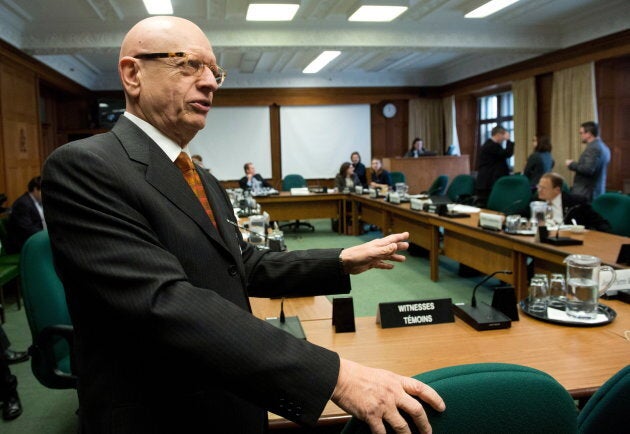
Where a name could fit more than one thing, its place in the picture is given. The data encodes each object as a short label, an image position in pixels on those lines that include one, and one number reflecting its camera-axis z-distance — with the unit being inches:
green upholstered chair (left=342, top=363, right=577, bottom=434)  27.8
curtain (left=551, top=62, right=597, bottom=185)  301.4
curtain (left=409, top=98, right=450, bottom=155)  481.1
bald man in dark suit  30.3
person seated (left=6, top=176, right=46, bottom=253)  192.7
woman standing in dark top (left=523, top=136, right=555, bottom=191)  271.9
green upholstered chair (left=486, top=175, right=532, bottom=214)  210.2
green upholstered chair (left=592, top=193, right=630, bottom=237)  162.6
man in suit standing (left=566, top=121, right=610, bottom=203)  239.1
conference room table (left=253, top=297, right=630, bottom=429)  56.0
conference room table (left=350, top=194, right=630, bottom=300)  128.0
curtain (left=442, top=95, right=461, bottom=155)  464.4
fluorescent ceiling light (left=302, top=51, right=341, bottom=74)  358.3
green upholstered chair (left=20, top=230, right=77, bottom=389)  80.7
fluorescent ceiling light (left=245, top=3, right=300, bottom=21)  238.1
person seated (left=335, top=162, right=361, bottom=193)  351.9
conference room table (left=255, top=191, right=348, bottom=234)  327.6
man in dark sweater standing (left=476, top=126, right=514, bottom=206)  278.4
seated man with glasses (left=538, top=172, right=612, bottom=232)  160.4
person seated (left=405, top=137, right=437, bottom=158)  412.5
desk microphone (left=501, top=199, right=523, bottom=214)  210.0
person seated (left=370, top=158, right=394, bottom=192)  351.6
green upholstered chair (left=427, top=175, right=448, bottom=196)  316.7
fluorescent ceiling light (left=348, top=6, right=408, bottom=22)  249.9
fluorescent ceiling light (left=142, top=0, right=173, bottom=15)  230.9
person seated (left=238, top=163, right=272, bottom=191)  349.1
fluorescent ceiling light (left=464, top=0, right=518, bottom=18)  248.5
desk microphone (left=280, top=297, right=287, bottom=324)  71.1
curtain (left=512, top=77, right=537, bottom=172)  349.4
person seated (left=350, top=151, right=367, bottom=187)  391.5
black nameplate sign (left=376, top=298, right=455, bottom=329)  72.7
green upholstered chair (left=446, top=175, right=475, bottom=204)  296.8
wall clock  481.4
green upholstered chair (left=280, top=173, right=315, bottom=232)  371.1
